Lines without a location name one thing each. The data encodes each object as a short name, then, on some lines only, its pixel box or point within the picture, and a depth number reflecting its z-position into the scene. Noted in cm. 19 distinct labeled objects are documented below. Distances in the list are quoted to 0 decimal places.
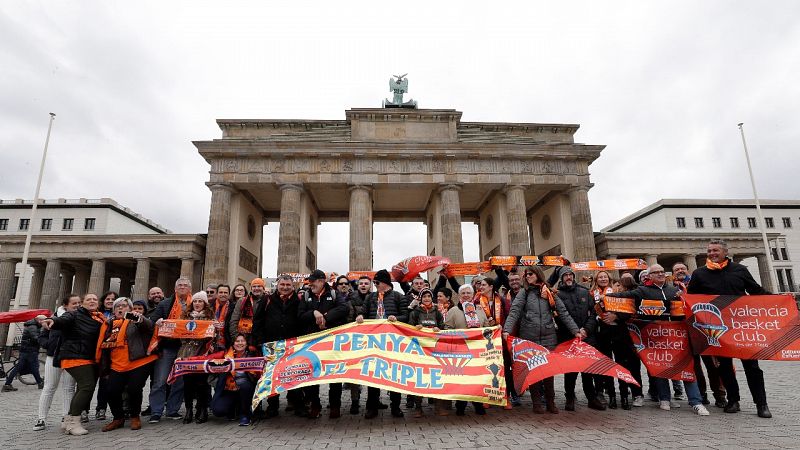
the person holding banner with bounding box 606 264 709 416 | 673
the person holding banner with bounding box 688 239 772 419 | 620
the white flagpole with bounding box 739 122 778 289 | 2641
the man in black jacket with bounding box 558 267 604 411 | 676
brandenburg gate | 2853
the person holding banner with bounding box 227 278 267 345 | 694
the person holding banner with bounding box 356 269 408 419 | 727
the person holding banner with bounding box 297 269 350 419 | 654
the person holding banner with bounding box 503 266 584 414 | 671
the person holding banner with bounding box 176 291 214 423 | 657
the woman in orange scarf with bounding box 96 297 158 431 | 623
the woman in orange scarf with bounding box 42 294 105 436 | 599
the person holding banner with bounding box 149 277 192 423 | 665
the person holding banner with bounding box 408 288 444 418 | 691
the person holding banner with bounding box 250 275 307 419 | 682
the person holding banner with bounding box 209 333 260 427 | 627
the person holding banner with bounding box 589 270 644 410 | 696
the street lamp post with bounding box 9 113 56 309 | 2262
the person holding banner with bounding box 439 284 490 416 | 718
